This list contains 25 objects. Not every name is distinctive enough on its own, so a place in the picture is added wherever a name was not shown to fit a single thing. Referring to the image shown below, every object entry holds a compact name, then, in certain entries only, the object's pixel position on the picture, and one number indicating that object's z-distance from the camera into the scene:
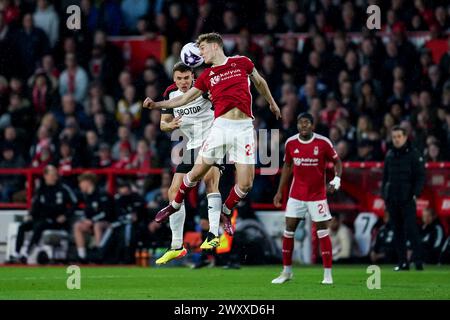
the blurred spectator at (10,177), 23.02
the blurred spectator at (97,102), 23.98
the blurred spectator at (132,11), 25.86
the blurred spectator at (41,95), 24.36
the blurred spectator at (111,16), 25.80
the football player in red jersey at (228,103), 14.48
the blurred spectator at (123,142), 23.02
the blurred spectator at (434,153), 21.57
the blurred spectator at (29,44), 25.08
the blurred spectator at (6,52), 25.33
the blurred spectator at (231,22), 24.69
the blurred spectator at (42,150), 22.95
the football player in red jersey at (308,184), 16.55
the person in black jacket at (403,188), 19.58
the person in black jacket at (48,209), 21.89
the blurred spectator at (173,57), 24.14
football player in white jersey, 15.43
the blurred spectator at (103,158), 22.77
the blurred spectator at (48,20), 25.48
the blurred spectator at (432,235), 21.06
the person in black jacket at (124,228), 21.55
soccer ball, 15.23
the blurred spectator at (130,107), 23.98
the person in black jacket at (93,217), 21.80
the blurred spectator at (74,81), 24.64
